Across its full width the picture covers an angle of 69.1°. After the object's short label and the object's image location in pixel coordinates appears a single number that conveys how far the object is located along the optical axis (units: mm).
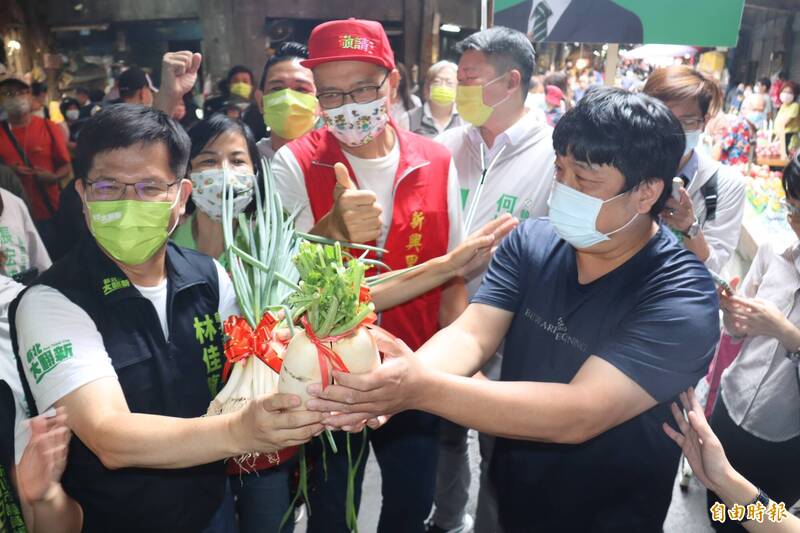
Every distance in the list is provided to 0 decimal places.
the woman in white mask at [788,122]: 6578
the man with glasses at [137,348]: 1103
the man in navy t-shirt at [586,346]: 1224
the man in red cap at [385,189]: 1926
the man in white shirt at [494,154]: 2357
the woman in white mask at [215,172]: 1775
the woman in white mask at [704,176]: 2316
